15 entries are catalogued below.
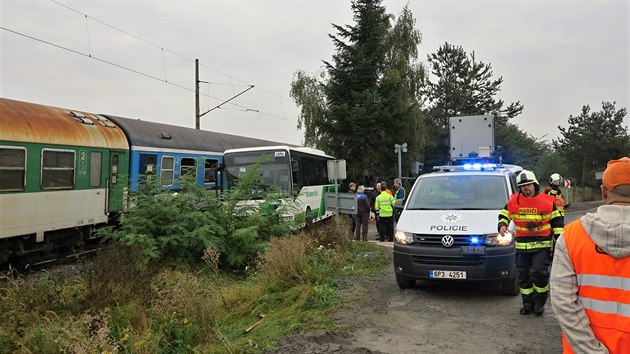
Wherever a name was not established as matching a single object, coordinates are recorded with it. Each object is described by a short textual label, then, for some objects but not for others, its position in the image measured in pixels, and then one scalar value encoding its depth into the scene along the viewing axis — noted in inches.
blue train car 498.9
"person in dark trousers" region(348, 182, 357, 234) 582.4
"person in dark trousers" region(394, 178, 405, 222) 508.9
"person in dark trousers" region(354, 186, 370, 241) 546.3
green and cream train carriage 350.6
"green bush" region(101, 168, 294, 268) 325.7
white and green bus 514.6
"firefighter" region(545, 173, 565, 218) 386.2
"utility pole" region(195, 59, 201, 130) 922.7
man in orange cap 88.6
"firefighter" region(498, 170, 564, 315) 223.0
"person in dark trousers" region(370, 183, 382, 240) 545.6
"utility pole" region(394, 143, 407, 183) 716.5
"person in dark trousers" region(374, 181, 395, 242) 530.6
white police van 247.0
